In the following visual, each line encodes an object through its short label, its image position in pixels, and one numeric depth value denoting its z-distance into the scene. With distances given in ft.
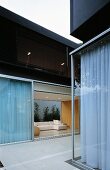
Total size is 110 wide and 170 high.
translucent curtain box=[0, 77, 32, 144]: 14.74
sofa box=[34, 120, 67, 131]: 25.60
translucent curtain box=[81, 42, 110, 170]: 8.11
